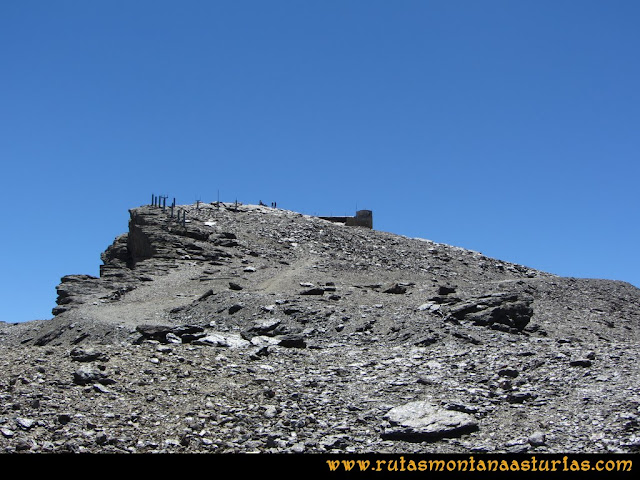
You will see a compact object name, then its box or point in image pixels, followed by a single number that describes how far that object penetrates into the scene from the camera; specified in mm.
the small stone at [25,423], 13875
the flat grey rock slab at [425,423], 14956
